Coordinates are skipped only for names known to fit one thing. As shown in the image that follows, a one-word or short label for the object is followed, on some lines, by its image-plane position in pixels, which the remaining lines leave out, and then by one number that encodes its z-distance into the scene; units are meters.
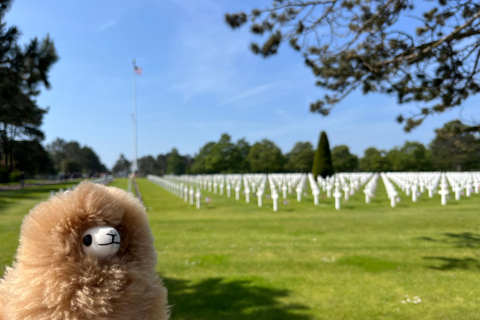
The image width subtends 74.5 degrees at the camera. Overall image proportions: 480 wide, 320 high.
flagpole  48.53
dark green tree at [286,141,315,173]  51.72
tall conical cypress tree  28.37
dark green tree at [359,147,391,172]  25.61
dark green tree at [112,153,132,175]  94.59
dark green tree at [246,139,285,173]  58.66
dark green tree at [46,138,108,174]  66.31
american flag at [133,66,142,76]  39.33
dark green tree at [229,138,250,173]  66.57
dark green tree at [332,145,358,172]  43.66
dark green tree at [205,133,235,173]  68.12
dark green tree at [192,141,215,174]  75.75
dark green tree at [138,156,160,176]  110.88
